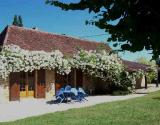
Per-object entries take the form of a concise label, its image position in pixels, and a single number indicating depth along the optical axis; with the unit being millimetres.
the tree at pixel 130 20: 3055
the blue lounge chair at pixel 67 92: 21138
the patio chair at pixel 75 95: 21239
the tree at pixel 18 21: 48781
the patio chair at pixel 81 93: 21698
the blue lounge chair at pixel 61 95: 21219
